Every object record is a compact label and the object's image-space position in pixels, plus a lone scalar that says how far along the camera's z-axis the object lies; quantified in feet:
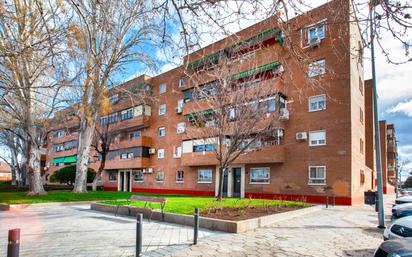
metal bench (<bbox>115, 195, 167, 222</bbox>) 37.20
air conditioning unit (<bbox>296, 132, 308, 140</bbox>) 74.69
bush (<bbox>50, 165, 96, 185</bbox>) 122.11
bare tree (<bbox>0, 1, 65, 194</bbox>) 49.59
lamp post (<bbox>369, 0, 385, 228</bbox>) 35.42
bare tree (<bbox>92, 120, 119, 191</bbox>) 99.55
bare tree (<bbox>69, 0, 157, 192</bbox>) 65.57
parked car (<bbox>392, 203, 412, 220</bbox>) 29.12
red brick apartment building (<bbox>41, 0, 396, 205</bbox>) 69.56
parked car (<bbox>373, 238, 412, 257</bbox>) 13.42
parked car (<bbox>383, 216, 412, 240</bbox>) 20.70
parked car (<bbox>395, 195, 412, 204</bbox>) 43.50
